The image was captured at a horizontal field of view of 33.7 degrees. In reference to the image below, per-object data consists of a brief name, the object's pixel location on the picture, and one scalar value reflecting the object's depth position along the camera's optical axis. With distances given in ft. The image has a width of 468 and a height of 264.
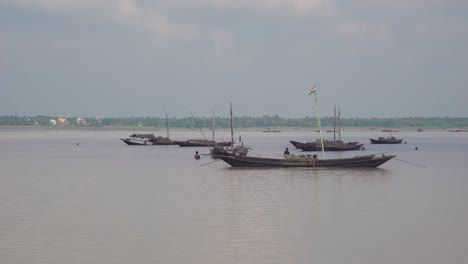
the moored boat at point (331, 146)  424.46
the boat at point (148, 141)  523.29
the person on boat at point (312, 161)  232.12
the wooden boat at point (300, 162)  233.94
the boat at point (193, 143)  483.51
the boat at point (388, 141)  575.99
